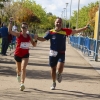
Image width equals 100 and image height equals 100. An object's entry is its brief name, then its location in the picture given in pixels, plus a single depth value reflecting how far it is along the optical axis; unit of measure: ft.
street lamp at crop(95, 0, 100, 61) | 62.40
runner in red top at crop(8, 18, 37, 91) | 30.42
